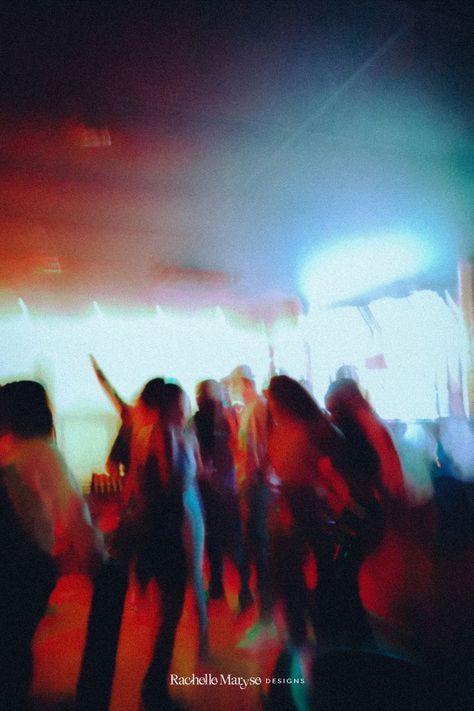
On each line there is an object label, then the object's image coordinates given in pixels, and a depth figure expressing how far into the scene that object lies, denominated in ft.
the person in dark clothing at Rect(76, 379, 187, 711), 9.26
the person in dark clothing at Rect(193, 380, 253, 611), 13.71
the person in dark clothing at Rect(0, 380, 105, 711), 6.86
